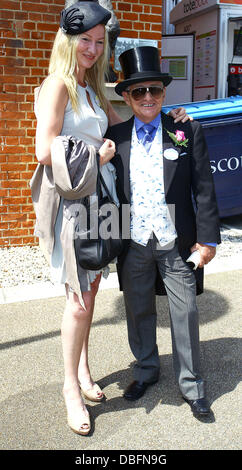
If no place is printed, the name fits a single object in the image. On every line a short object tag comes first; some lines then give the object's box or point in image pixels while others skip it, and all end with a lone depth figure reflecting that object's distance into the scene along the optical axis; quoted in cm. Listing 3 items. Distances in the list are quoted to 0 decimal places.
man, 226
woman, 202
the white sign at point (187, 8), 823
